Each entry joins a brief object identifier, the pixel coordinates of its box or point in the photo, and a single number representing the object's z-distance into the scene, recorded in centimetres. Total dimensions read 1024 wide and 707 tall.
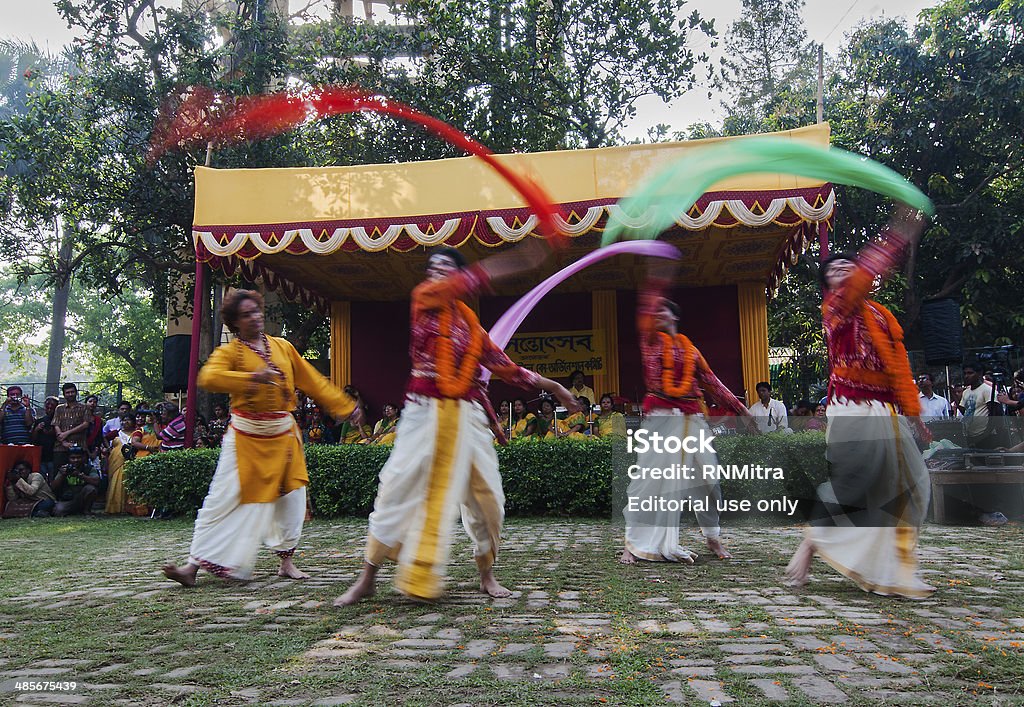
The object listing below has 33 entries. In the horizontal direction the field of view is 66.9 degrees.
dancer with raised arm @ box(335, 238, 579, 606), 386
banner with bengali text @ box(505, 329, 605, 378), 1359
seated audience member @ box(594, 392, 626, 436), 994
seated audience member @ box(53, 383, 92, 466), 1165
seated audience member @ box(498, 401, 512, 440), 1232
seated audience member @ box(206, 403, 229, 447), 1150
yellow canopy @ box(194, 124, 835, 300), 953
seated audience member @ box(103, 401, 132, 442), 1230
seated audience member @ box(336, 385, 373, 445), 1179
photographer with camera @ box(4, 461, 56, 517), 1110
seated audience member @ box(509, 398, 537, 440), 1051
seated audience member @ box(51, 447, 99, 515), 1136
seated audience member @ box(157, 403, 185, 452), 1084
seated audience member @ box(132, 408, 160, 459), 1130
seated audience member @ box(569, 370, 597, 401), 1209
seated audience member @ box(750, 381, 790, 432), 1074
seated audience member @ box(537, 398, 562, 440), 1023
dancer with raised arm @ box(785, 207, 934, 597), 403
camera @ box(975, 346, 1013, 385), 985
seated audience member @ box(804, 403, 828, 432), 973
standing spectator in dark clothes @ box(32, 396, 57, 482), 1161
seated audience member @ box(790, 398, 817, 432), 1059
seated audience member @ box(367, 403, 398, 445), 1127
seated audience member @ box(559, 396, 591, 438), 1011
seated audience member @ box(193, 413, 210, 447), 1155
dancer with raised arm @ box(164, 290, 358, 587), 457
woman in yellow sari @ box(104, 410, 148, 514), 1137
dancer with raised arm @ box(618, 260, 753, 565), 535
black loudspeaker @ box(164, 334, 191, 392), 1181
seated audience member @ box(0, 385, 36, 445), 1140
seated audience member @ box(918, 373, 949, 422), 967
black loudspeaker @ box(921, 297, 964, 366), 1029
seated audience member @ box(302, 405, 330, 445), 1240
